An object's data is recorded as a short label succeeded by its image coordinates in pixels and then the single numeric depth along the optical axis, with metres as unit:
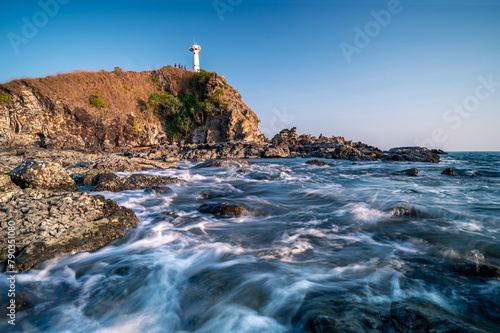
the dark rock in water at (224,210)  4.52
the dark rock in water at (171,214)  4.44
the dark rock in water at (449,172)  10.49
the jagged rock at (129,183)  6.21
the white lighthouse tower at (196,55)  48.83
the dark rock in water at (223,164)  13.74
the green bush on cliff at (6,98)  22.77
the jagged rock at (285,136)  37.96
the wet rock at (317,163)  16.17
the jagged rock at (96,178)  6.80
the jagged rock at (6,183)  4.06
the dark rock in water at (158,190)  6.05
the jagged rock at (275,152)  24.94
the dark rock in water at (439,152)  34.38
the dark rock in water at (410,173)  10.31
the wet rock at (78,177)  7.15
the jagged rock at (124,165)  9.17
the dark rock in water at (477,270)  2.23
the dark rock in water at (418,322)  1.33
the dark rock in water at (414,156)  19.97
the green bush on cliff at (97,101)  29.56
